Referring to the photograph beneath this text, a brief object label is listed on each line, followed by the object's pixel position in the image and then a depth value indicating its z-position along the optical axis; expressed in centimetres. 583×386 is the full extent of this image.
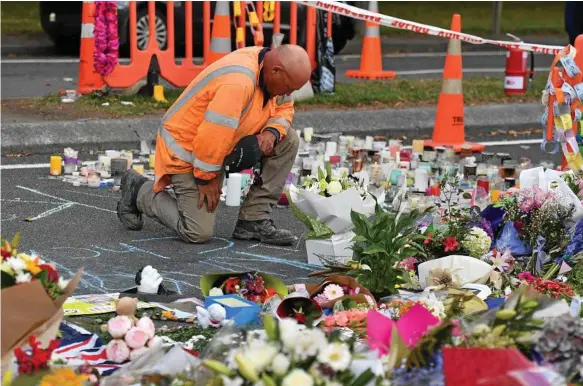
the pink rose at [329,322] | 950
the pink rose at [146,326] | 861
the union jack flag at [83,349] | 851
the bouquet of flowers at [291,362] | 643
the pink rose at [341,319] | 953
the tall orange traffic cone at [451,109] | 2008
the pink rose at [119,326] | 865
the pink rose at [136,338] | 855
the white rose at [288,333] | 655
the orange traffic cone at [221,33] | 2152
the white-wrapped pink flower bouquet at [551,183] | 1193
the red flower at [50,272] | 782
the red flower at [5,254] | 778
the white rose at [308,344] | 651
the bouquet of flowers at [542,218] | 1179
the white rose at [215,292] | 1050
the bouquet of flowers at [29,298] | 757
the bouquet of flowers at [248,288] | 1053
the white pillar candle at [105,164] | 1673
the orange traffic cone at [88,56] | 2159
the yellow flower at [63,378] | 713
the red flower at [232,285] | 1064
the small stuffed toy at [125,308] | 943
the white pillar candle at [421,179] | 1603
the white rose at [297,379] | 633
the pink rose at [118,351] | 852
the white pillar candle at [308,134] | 1898
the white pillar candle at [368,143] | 1835
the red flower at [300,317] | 912
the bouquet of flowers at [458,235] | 1181
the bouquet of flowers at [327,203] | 1237
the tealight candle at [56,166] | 1659
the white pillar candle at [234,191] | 1518
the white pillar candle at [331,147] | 1800
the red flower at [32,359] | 721
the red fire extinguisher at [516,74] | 2541
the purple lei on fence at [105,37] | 2084
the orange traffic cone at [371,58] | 2750
